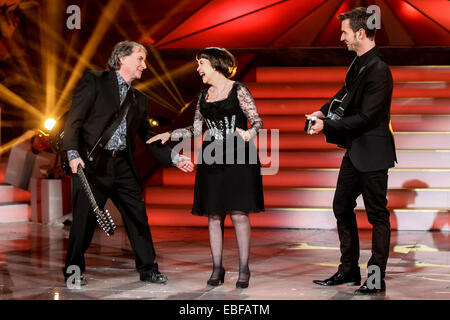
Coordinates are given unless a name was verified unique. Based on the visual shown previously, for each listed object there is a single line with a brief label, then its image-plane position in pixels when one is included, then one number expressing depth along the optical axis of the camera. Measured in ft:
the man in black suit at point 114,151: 32.53
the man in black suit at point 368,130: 30.68
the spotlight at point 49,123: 61.72
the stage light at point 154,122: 68.77
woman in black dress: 31.96
